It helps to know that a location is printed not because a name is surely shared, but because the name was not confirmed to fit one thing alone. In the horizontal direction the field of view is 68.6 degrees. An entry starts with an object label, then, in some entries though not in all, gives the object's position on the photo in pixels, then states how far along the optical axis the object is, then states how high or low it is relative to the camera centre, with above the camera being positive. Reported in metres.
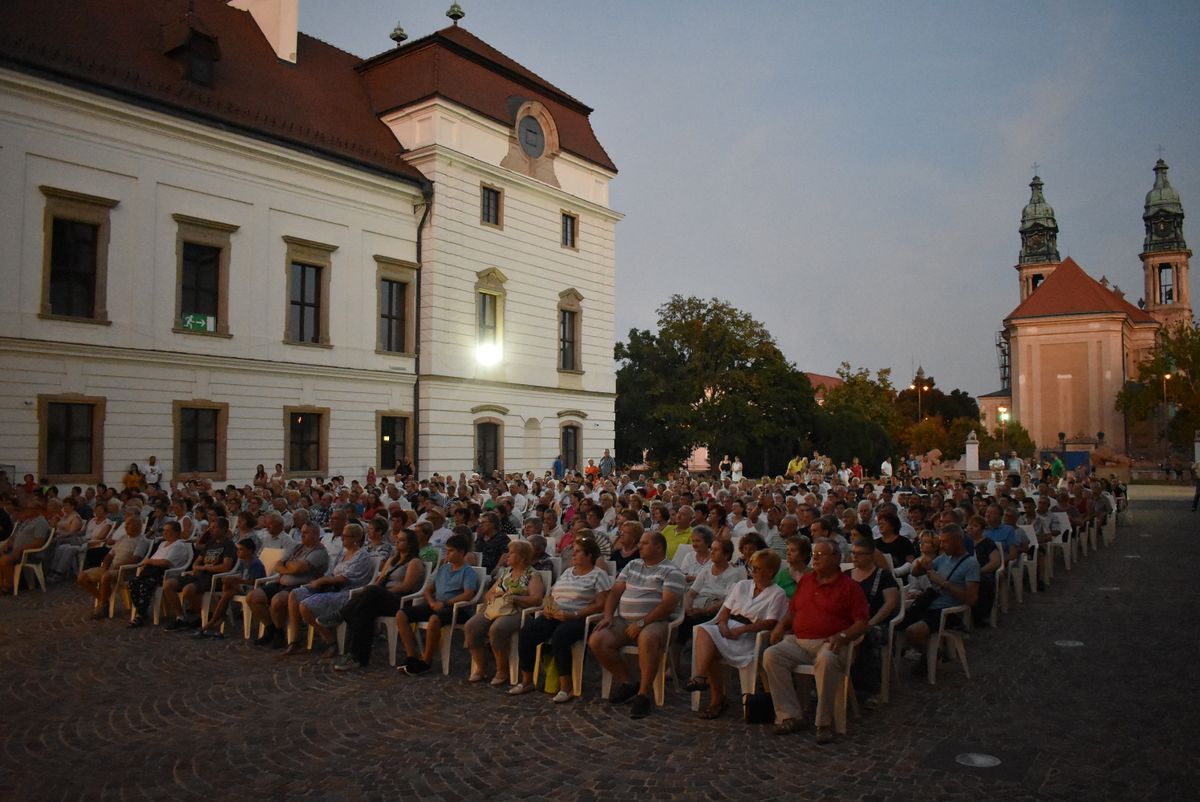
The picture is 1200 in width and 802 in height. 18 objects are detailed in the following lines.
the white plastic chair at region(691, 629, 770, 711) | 6.43 -1.70
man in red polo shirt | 5.99 -1.37
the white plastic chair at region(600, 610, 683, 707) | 6.84 -1.86
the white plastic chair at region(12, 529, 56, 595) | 12.11 -1.86
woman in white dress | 6.46 -1.40
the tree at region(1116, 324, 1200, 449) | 52.22 +3.77
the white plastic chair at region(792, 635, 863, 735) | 6.03 -1.79
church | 72.69 +7.37
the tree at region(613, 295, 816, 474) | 41.81 +2.52
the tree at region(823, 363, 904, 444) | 62.09 +3.30
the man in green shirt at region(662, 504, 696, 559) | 10.02 -1.05
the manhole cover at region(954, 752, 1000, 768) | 5.33 -1.95
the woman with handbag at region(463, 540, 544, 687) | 7.46 -1.49
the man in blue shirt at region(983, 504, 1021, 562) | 10.37 -1.06
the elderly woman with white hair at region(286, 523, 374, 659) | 8.42 -1.50
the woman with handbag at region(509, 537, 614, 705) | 7.05 -1.44
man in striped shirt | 6.70 -1.40
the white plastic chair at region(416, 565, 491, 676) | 7.93 -1.64
